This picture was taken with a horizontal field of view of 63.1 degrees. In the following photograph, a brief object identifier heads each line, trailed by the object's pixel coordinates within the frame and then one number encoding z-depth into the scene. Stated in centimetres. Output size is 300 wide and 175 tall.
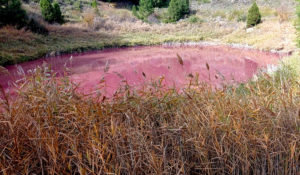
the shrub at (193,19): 2228
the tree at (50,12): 1797
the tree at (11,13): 1434
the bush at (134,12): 2573
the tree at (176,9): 2414
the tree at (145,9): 2517
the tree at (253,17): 1708
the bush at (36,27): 1515
